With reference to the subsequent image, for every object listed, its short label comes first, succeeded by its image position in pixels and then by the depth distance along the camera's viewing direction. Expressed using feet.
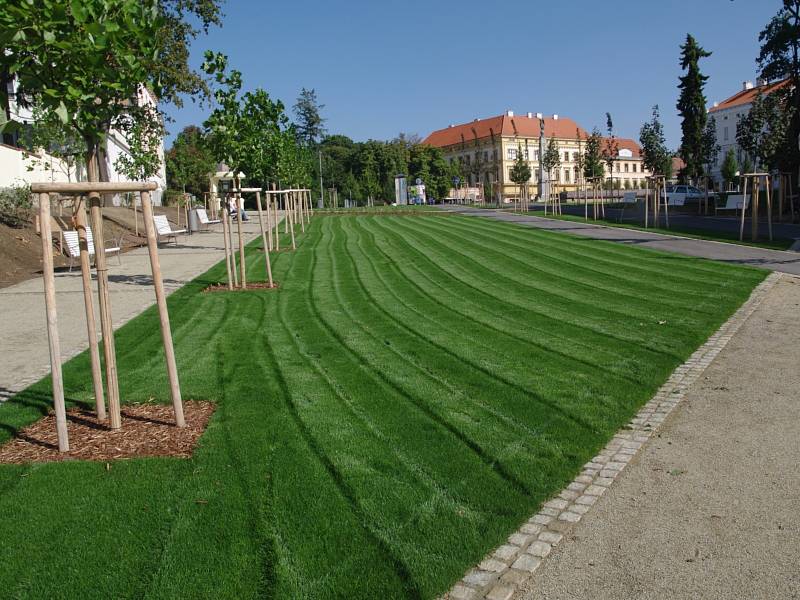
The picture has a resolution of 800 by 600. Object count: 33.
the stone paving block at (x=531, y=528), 13.25
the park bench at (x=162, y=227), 77.56
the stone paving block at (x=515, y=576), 11.60
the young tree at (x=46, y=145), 77.82
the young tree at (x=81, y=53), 15.07
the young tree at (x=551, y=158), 212.64
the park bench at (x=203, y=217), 107.04
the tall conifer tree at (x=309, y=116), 317.42
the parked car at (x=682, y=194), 156.78
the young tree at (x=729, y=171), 215.92
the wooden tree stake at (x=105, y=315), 18.26
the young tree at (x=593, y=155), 166.89
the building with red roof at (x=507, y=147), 367.66
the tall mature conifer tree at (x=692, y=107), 159.74
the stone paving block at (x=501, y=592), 11.14
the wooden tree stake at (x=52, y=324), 16.56
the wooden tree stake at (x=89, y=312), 18.47
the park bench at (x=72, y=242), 51.34
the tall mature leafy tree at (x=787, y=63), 121.67
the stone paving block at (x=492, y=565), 11.92
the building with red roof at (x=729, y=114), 287.28
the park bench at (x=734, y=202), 121.49
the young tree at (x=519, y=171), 213.48
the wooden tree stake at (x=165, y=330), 18.06
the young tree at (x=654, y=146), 149.79
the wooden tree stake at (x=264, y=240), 45.24
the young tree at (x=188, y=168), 146.29
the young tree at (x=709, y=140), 164.14
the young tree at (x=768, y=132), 119.24
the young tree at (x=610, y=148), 165.66
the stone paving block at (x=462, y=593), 11.11
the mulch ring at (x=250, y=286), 44.95
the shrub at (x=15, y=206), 68.28
